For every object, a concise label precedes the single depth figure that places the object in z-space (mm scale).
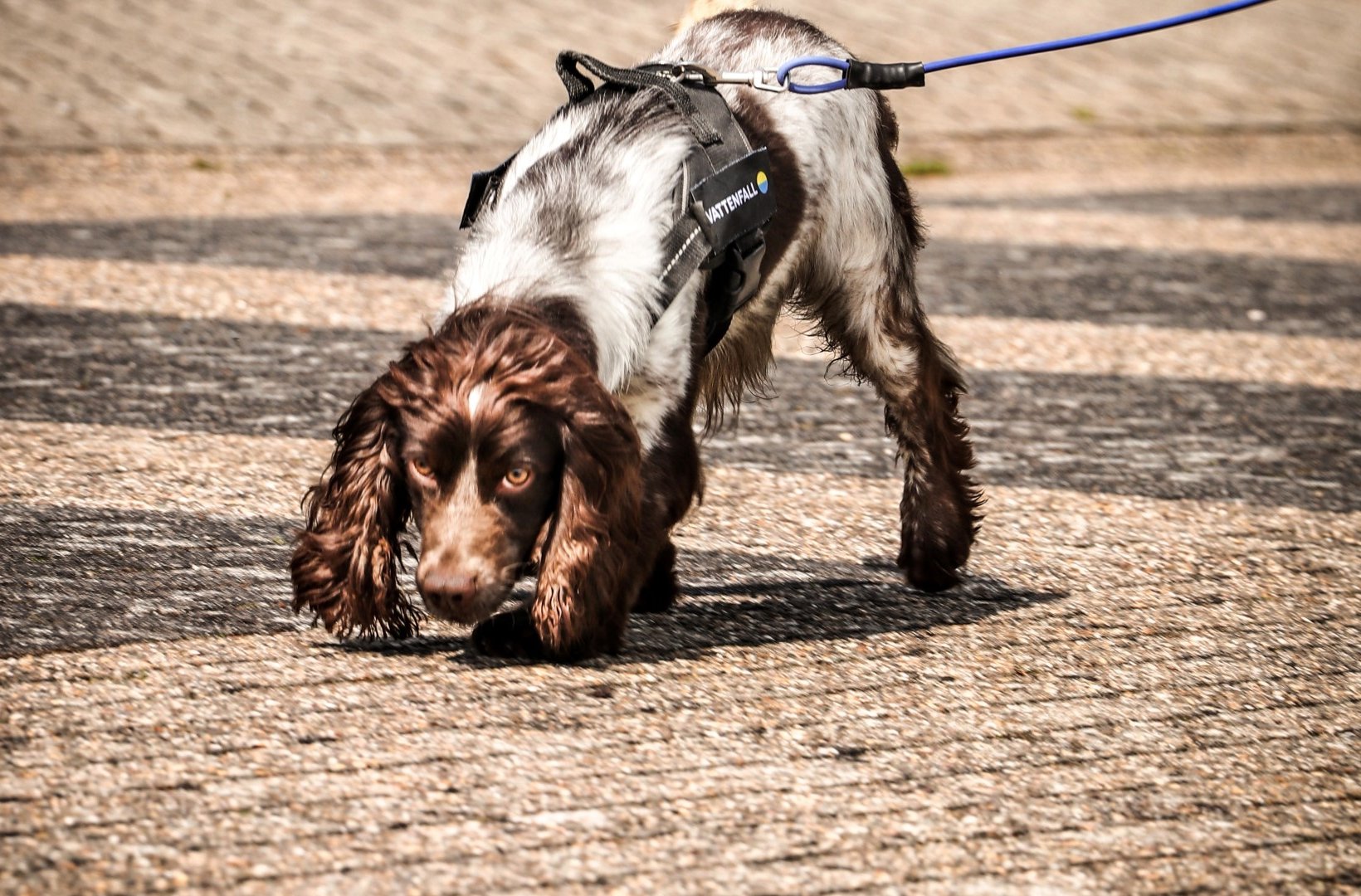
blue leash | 8969
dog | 7227
